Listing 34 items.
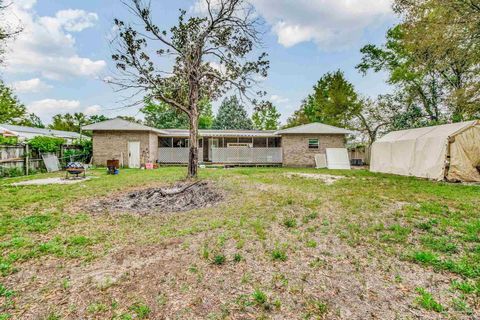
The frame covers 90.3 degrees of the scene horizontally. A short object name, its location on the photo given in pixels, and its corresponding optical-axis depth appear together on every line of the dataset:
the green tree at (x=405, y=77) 17.30
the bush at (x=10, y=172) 10.92
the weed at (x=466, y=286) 2.43
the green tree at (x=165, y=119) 34.41
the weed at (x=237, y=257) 3.12
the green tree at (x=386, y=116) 18.52
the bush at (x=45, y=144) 12.62
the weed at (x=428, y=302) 2.20
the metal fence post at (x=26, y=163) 12.05
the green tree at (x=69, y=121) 42.00
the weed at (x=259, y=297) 2.32
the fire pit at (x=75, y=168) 10.34
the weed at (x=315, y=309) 2.14
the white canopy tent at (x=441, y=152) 9.50
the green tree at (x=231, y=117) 35.69
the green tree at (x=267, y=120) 38.78
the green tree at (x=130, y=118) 37.31
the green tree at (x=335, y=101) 24.52
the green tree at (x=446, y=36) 7.92
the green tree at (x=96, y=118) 33.09
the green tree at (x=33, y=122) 36.57
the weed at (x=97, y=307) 2.24
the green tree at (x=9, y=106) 22.79
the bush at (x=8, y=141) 11.01
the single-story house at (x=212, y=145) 16.52
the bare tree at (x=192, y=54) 9.57
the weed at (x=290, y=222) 4.35
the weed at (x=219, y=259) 3.06
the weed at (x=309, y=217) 4.61
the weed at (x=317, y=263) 2.99
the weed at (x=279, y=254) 3.16
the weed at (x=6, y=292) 2.47
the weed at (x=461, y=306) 2.17
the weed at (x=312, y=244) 3.53
